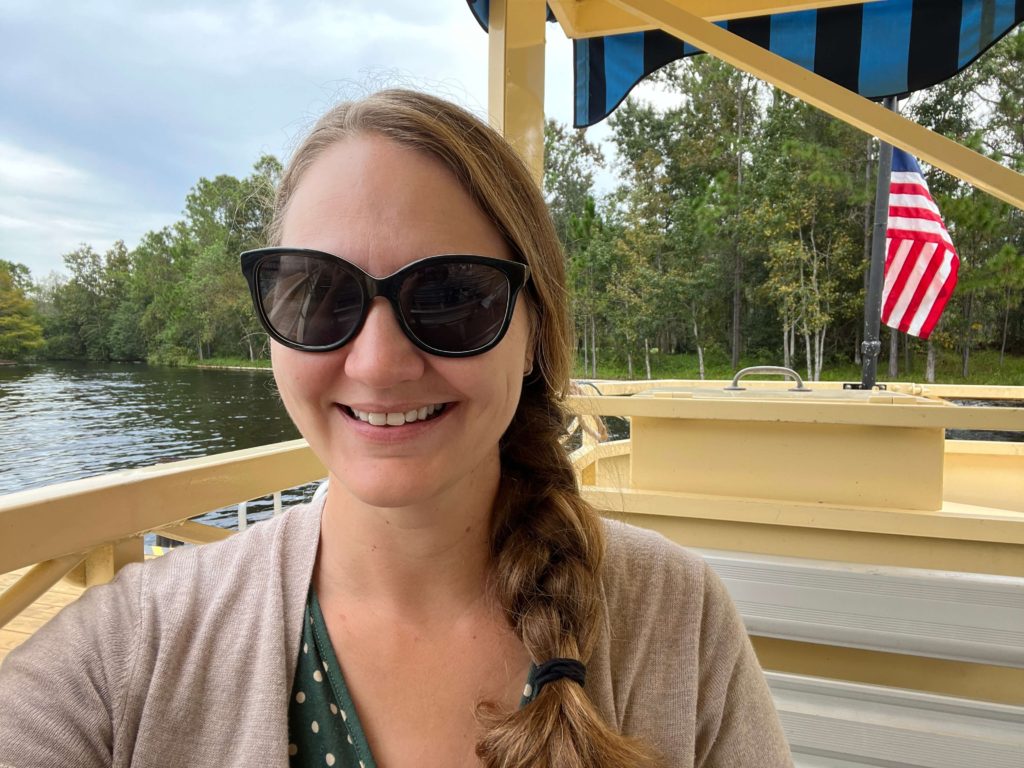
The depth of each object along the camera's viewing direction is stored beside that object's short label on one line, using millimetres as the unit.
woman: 700
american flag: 4938
